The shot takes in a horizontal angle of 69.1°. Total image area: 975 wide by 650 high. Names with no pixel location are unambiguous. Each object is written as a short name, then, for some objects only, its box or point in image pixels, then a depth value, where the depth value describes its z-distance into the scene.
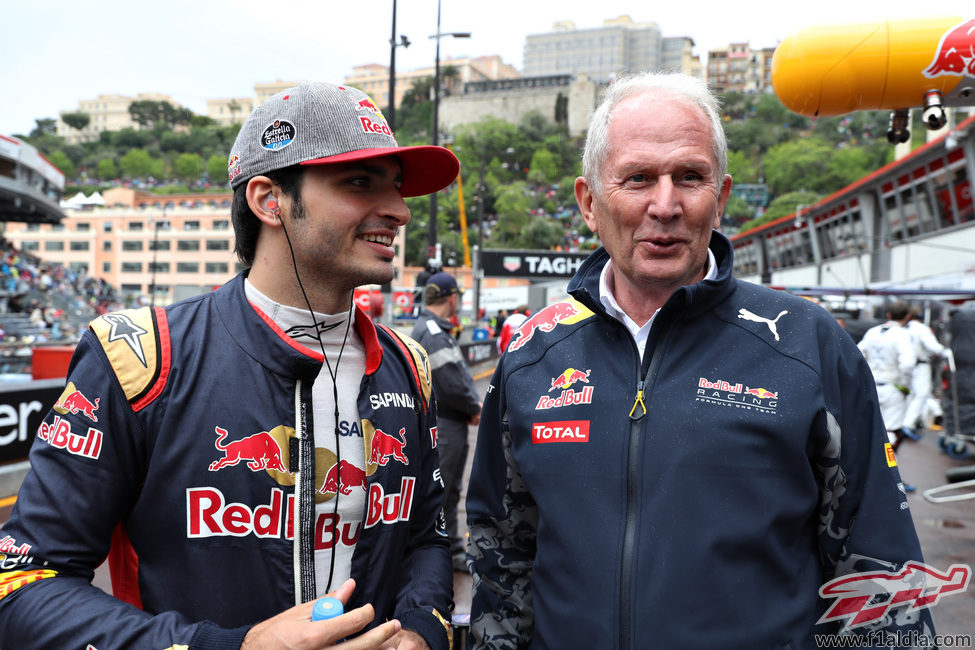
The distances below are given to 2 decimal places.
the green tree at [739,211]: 90.28
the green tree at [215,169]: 94.11
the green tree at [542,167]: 107.06
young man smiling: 1.48
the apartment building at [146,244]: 77.94
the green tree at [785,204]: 78.75
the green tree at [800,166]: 89.56
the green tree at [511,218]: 91.19
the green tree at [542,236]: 84.38
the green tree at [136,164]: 98.25
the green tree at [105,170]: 90.81
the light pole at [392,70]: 13.59
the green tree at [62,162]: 84.05
